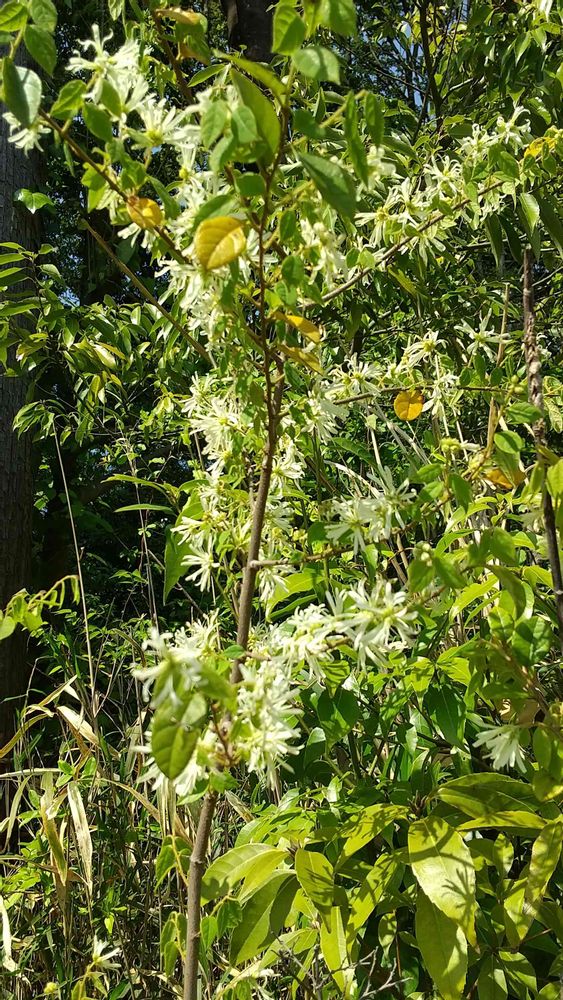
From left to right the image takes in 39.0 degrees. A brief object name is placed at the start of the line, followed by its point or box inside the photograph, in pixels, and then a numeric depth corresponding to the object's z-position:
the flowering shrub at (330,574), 0.50
